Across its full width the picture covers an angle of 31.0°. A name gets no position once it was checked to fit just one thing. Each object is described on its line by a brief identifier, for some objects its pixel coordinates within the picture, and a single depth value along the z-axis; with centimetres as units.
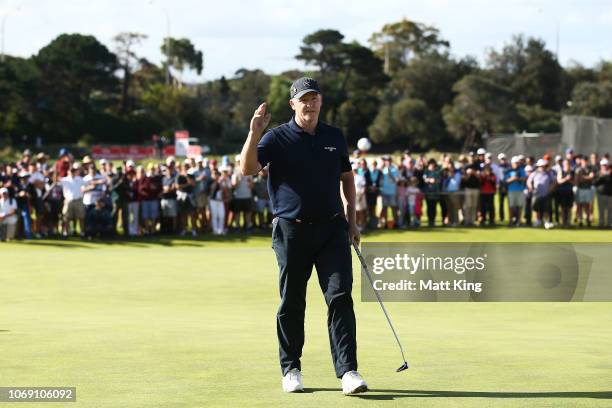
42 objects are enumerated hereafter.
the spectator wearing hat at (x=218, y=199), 3027
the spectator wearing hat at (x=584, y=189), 3188
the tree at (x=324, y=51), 12281
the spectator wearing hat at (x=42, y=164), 3001
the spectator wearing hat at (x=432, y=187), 3200
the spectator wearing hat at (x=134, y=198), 2986
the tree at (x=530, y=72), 11300
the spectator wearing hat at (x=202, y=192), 3036
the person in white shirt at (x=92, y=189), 2877
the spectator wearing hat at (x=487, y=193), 3203
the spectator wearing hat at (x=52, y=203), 2905
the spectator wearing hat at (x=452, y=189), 3206
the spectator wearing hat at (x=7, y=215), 2820
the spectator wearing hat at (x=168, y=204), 3005
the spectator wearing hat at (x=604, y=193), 3148
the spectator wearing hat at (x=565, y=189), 3159
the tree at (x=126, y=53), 12588
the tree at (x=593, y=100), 10338
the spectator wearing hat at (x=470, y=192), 3192
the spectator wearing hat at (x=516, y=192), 3195
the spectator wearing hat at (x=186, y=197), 3006
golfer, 757
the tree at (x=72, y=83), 10156
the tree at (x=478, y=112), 10188
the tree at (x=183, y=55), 14862
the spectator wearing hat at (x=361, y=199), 3089
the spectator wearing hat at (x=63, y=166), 3000
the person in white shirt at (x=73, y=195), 2873
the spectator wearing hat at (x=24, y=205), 2859
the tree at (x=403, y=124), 10294
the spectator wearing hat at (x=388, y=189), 3153
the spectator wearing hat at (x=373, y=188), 3119
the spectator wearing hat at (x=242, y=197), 3066
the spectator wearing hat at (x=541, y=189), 3133
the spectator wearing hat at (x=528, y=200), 3189
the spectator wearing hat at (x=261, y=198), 3105
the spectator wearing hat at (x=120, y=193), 2960
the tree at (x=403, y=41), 14250
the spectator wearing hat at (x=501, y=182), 3303
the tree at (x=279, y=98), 10806
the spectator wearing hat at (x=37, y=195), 2888
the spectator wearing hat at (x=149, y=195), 2981
